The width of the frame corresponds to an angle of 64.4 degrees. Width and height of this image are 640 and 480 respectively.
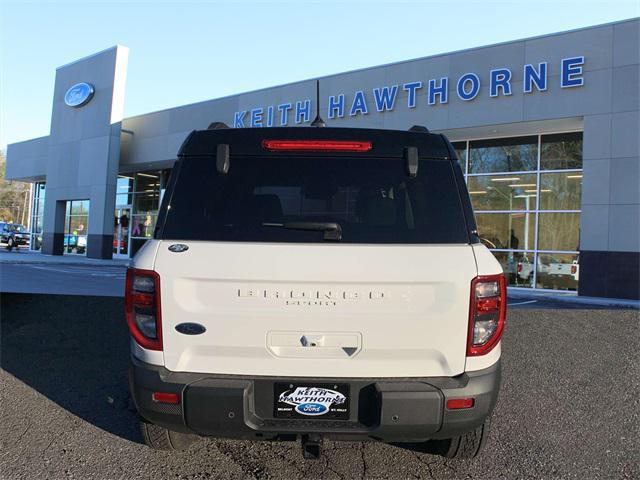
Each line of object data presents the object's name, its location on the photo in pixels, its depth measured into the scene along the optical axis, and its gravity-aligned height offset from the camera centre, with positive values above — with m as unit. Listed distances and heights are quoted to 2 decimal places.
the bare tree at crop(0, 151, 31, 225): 71.94 +4.54
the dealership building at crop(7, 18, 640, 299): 12.38 +3.73
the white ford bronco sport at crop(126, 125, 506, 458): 2.53 -0.43
